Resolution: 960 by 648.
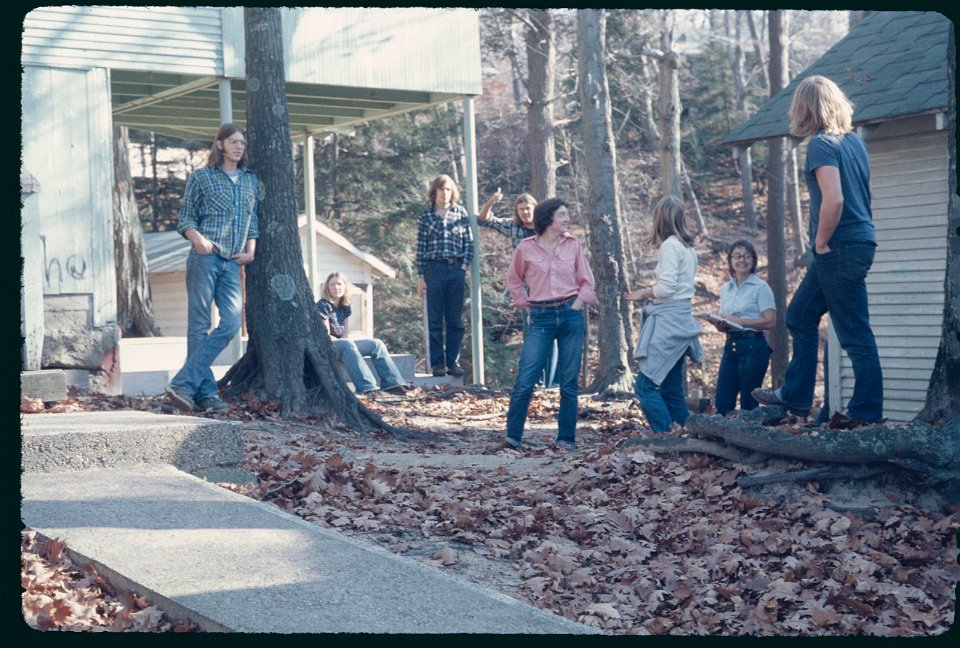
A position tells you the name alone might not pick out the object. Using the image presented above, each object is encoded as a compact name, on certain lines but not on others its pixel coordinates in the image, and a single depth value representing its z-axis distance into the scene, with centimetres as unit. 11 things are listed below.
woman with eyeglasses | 916
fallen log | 598
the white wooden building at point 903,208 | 1134
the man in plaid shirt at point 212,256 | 877
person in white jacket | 857
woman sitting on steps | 1199
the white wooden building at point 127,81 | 1107
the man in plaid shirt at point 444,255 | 1297
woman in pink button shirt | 878
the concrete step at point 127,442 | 604
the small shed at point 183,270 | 2439
